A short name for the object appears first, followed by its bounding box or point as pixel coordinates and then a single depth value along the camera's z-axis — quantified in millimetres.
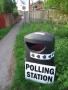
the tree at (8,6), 12241
